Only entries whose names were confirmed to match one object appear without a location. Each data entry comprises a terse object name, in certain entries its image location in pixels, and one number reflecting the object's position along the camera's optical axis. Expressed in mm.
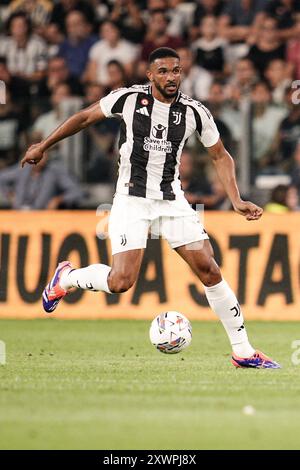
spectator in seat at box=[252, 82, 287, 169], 15945
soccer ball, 9711
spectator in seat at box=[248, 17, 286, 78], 17094
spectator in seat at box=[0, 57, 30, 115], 16781
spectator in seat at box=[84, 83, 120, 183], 16188
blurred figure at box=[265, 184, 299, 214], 15391
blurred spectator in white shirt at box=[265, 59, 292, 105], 16578
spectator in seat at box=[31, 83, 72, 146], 16516
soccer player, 9609
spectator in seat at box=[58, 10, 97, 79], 18297
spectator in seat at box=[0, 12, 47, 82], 18203
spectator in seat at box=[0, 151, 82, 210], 16109
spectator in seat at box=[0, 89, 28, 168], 16578
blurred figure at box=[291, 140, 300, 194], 15664
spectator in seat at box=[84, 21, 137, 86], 17797
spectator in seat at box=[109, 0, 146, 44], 18281
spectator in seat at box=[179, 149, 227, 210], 15861
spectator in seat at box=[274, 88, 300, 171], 15852
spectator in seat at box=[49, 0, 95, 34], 18625
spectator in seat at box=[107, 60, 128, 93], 16922
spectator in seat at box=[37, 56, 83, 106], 17547
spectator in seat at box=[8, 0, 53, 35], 19109
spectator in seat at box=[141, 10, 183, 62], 17703
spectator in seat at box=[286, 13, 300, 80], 16859
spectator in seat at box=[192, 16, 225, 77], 17281
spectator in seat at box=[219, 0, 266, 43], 17688
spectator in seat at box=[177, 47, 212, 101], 16766
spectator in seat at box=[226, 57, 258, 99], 16703
